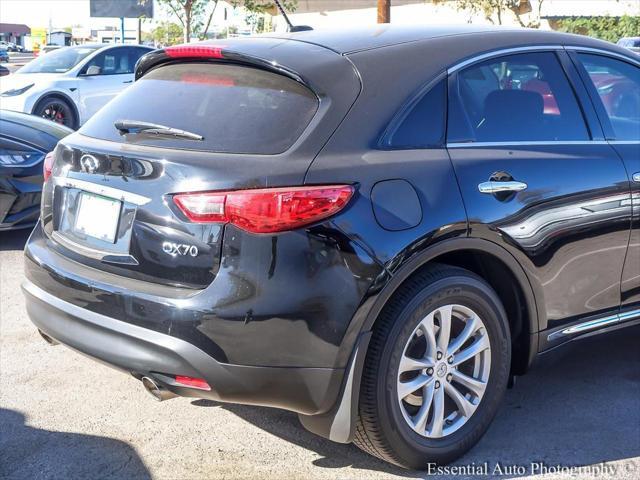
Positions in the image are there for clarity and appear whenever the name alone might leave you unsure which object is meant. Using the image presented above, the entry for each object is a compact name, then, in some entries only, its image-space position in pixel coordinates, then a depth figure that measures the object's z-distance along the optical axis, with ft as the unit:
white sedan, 45.52
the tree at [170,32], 156.34
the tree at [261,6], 76.15
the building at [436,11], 99.25
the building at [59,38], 260.42
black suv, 9.58
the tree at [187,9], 79.92
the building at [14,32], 341.21
